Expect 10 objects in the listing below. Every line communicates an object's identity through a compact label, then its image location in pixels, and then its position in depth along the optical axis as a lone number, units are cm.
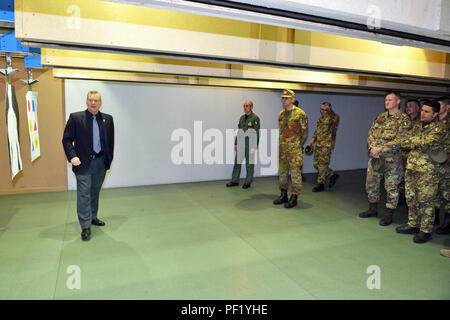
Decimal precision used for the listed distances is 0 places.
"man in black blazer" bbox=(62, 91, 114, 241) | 341
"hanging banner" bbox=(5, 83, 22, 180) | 304
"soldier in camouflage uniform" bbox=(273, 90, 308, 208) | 475
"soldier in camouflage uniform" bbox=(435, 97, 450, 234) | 383
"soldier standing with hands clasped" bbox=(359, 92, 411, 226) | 403
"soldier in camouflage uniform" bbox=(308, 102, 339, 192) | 605
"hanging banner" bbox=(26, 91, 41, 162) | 370
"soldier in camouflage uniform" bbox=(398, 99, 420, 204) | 498
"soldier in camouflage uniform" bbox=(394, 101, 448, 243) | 352
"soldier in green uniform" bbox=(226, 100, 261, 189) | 600
